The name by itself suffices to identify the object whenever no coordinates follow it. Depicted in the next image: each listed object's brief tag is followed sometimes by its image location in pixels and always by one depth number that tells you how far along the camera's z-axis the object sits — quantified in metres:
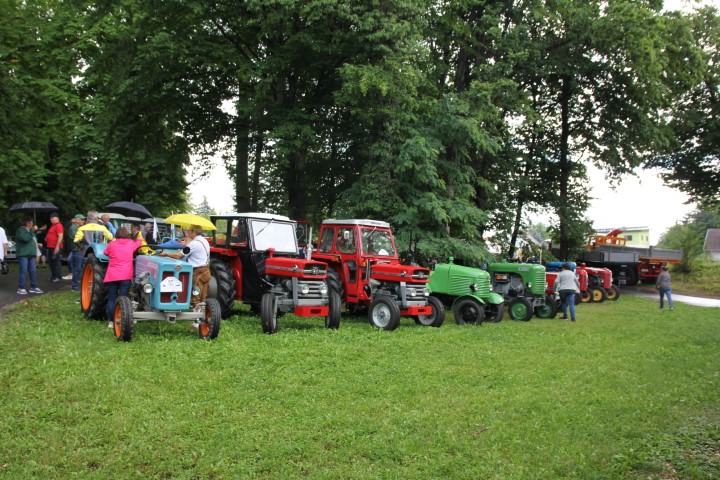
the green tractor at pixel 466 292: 13.39
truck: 27.06
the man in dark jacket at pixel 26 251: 12.70
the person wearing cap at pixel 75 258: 14.05
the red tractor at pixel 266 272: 10.45
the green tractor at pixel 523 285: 16.08
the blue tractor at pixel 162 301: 8.43
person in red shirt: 15.34
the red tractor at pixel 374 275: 11.74
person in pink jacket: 8.98
